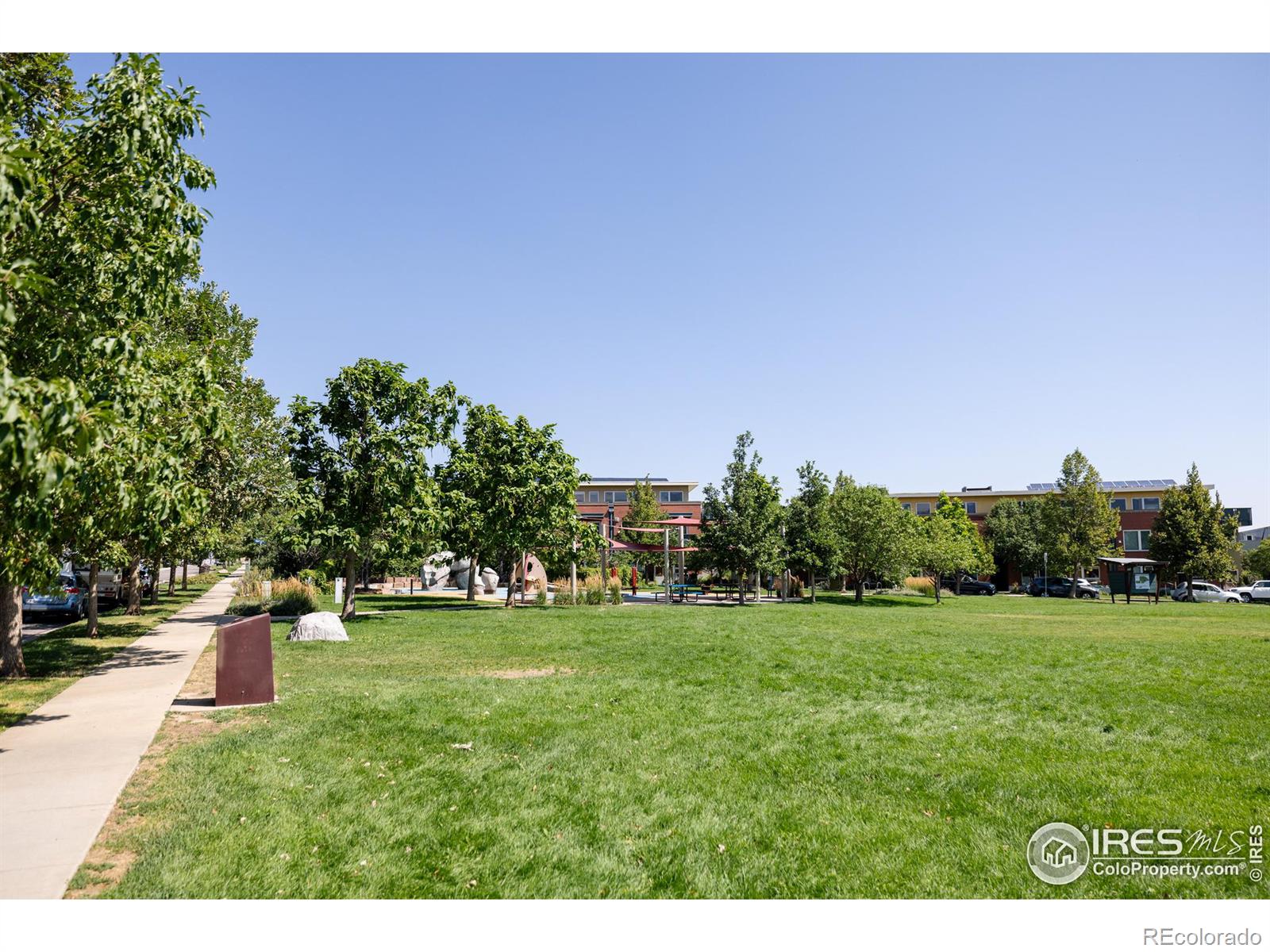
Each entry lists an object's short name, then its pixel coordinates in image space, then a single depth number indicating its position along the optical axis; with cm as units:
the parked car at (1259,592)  5094
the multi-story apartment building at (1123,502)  7462
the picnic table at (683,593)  4032
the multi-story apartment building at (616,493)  10125
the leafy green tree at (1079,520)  5547
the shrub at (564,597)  3294
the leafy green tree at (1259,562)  5997
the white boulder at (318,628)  1789
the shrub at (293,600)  2752
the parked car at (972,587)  5918
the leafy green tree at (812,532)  3962
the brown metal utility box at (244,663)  1033
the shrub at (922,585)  5495
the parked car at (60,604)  2366
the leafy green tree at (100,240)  722
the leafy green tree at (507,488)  2917
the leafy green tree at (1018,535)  6097
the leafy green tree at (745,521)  3519
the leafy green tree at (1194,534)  5153
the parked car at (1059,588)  5334
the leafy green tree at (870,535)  3981
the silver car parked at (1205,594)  4947
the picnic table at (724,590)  4509
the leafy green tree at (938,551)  4009
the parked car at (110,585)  2858
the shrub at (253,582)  3238
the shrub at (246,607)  2563
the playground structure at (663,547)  3666
